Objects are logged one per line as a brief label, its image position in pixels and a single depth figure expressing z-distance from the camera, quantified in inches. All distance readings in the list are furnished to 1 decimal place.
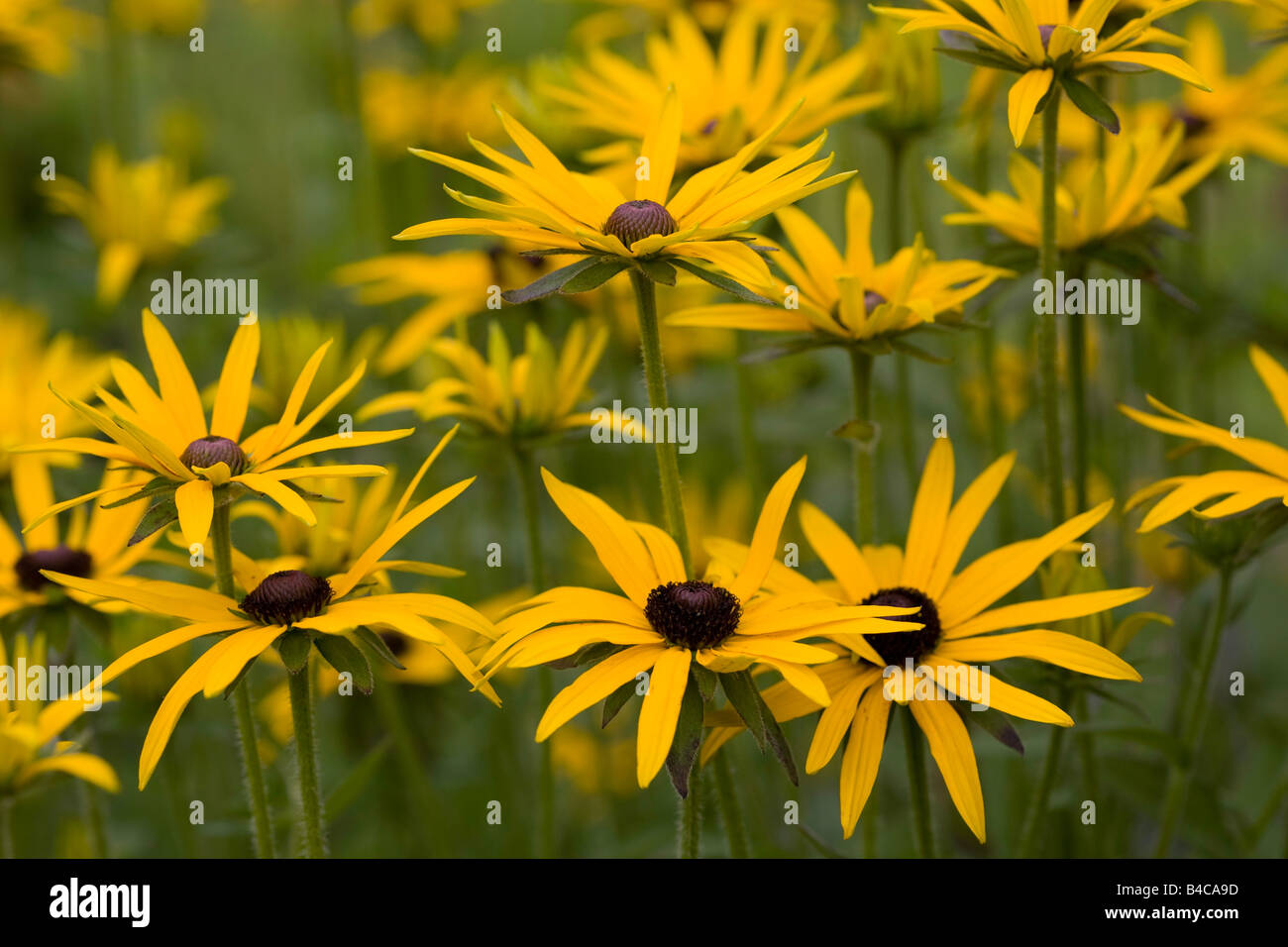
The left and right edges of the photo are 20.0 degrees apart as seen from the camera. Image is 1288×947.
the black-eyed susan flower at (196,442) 20.7
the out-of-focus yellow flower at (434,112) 38.8
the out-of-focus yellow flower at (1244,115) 27.0
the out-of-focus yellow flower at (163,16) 42.8
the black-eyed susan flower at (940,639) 20.7
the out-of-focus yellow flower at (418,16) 36.7
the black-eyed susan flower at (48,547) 22.9
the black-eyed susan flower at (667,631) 20.2
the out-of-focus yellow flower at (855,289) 22.3
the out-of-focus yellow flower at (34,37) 30.0
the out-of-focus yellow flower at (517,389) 23.7
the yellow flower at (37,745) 21.8
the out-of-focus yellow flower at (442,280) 27.2
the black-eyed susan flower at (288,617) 20.4
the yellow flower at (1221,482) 21.4
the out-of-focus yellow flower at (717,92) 24.5
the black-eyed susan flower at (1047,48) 21.4
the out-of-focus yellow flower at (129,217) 31.3
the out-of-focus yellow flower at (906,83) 25.5
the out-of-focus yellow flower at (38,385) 25.4
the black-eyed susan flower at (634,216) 20.6
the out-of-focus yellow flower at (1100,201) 23.2
